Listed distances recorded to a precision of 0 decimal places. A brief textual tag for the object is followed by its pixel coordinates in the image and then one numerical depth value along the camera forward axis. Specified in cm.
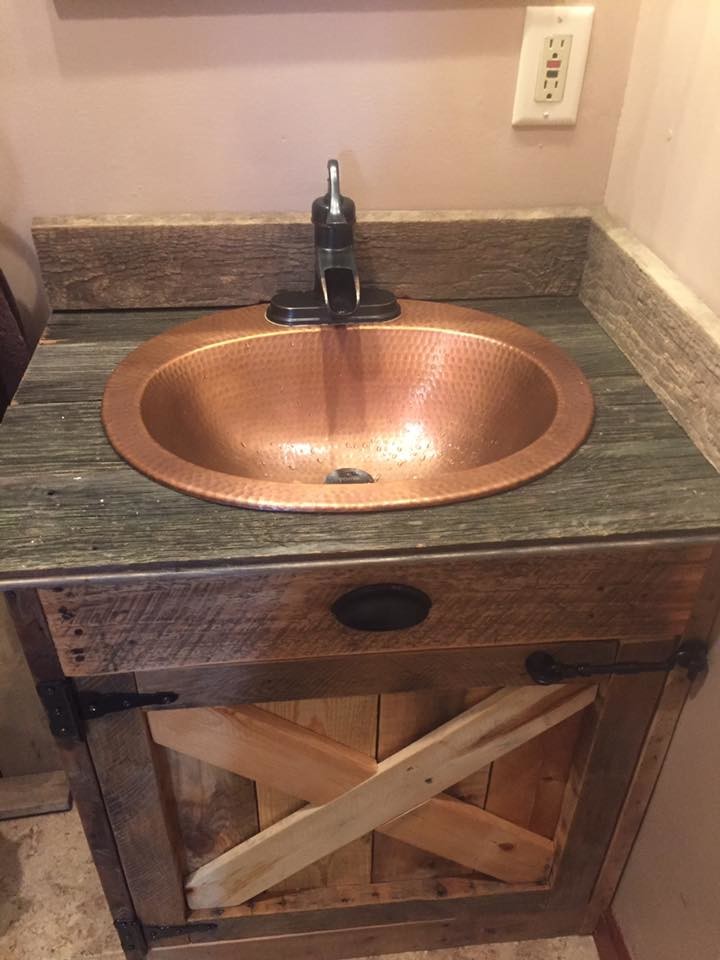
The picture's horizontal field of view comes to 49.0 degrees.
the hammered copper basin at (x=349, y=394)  87
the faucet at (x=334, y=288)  88
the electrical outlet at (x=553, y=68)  91
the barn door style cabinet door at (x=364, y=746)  71
